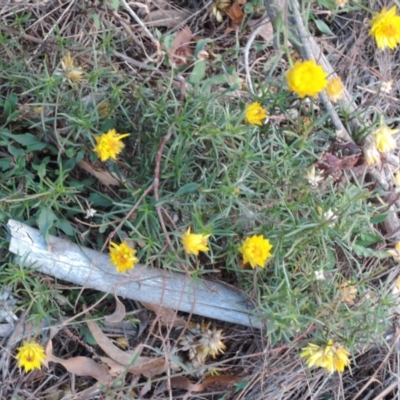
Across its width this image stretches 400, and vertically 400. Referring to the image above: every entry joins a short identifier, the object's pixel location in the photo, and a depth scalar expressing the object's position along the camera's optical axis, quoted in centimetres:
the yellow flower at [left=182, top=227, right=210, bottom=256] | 67
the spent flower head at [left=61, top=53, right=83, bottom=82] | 71
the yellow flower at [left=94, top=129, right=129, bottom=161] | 68
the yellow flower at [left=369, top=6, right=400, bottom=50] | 65
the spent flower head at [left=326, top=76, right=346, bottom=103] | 69
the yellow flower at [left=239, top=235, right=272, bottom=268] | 68
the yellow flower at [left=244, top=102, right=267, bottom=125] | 67
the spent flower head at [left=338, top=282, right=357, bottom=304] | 74
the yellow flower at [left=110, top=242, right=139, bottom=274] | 69
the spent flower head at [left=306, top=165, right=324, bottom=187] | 70
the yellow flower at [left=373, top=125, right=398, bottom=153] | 69
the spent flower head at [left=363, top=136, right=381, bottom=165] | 70
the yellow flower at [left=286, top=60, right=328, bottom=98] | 63
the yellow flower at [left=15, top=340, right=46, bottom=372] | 70
